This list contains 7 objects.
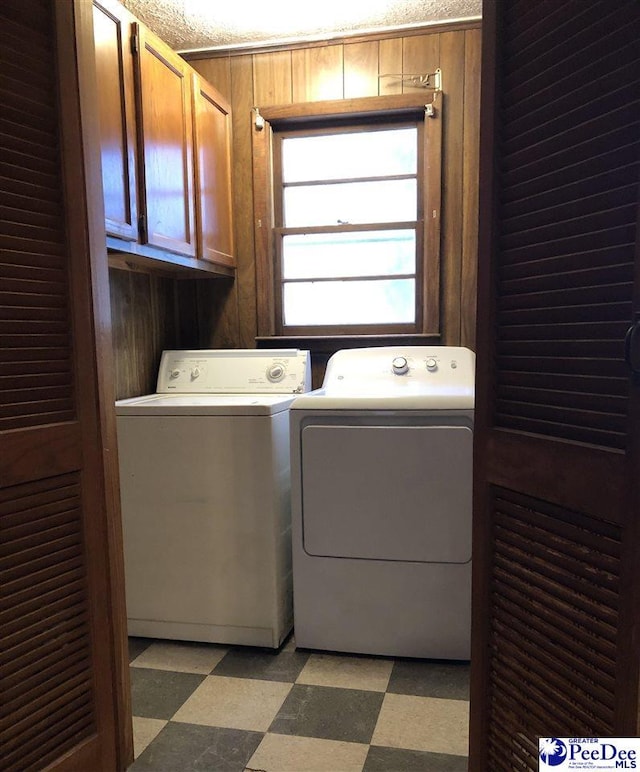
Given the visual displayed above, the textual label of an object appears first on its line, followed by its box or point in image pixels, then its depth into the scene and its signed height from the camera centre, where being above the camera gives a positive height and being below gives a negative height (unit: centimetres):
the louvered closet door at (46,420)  111 -17
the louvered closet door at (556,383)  90 -9
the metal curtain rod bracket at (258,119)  253 +96
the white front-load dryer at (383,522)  182 -62
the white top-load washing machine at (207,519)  194 -63
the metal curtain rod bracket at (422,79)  236 +106
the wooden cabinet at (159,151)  178 +68
